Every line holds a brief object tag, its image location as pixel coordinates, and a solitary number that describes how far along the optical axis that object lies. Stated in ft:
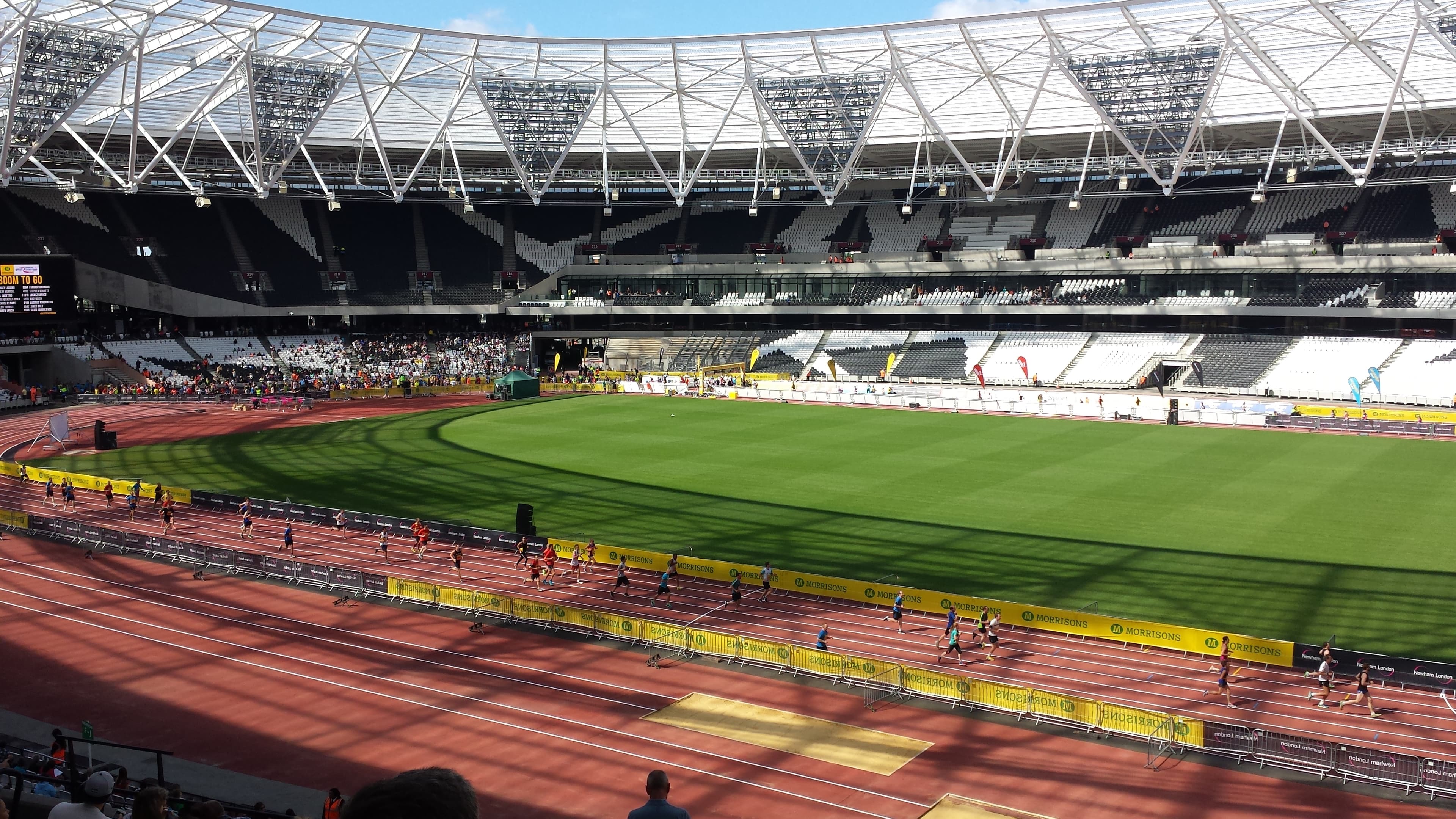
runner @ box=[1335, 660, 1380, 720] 61.62
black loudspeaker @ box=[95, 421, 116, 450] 154.92
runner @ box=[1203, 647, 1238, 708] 63.21
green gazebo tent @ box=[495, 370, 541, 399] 225.97
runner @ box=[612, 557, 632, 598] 84.64
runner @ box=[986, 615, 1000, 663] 71.05
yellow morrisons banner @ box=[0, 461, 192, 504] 120.57
